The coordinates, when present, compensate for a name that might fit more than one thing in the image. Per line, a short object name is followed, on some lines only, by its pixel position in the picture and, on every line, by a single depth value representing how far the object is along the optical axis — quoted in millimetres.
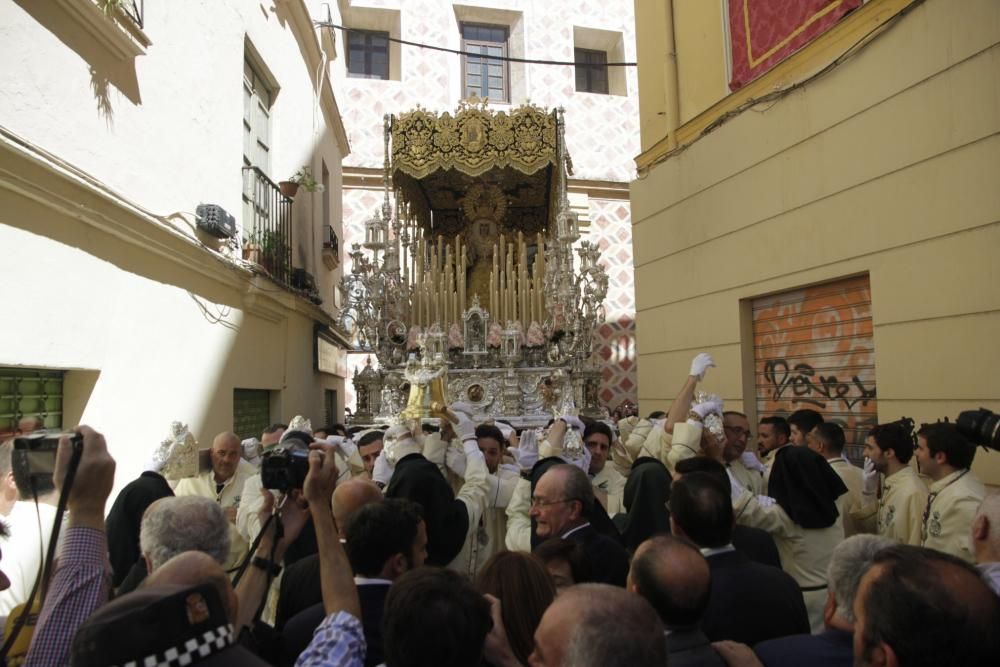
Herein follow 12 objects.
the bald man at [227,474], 4133
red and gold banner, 5785
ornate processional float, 8531
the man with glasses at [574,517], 2564
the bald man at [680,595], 1746
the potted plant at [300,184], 8750
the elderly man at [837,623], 1754
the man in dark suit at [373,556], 2012
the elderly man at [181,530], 1943
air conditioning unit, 6047
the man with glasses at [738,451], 3947
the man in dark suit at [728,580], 2141
